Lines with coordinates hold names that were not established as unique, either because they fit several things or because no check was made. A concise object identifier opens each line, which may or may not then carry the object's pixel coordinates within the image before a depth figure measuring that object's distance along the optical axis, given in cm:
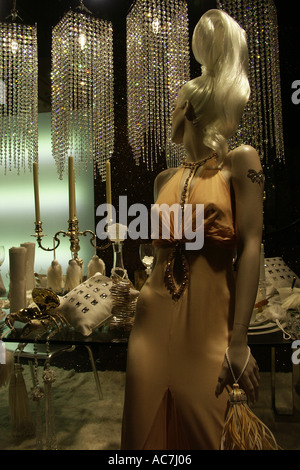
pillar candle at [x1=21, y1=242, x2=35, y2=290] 213
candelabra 203
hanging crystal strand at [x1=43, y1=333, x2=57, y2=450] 165
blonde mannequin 102
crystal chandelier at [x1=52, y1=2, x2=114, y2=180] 231
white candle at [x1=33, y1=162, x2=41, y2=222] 209
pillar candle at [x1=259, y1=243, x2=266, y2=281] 171
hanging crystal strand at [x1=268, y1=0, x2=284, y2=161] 205
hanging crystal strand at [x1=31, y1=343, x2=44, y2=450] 163
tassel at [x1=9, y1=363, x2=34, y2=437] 194
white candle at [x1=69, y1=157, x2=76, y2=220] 200
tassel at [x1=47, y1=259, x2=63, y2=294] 211
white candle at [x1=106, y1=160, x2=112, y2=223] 189
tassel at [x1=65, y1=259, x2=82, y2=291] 205
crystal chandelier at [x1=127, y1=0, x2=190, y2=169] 212
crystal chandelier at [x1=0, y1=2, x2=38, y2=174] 247
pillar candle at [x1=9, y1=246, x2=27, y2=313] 181
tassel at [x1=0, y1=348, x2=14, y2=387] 193
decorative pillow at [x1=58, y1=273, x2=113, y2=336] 159
